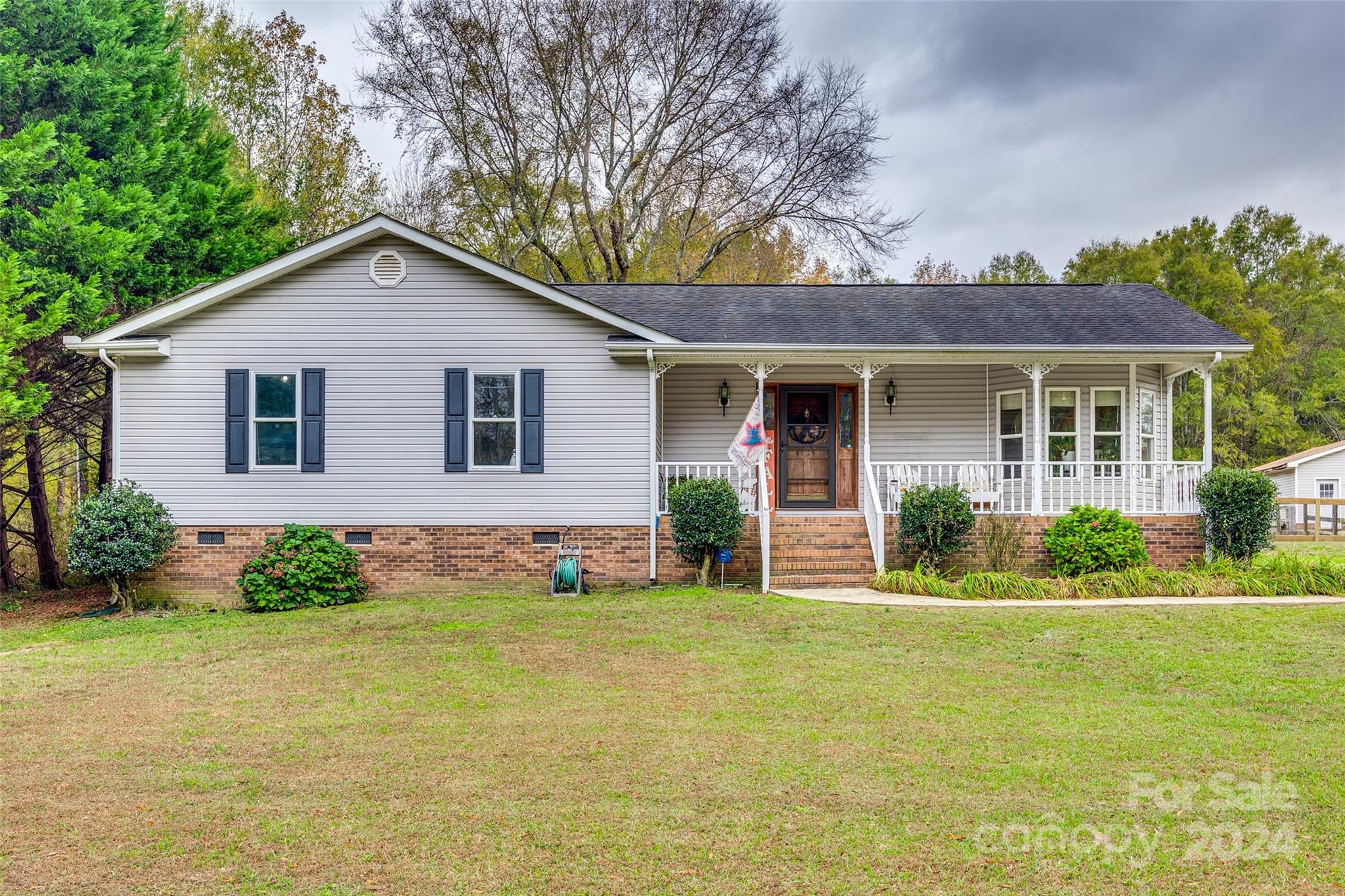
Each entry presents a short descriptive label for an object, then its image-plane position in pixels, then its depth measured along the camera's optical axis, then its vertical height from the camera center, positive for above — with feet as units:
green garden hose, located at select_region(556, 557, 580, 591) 41.24 -4.56
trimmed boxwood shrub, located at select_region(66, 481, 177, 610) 39.65 -2.79
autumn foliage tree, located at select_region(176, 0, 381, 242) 81.35 +31.85
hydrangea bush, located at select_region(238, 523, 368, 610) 39.88 -4.37
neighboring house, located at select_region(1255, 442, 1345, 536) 106.22 -0.82
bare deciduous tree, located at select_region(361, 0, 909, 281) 87.61 +32.91
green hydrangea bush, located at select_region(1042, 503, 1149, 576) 41.47 -3.33
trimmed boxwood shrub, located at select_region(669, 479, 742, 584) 41.04 -2.15
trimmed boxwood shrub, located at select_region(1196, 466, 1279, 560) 42.19 -2.05
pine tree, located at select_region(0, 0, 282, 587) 44.62 +14.77
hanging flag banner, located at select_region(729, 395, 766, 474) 41.27 +1.13
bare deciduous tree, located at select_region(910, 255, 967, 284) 132.36 +27.55
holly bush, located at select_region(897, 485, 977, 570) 41.55 -2.35
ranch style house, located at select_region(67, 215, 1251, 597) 42.65 +2.42
